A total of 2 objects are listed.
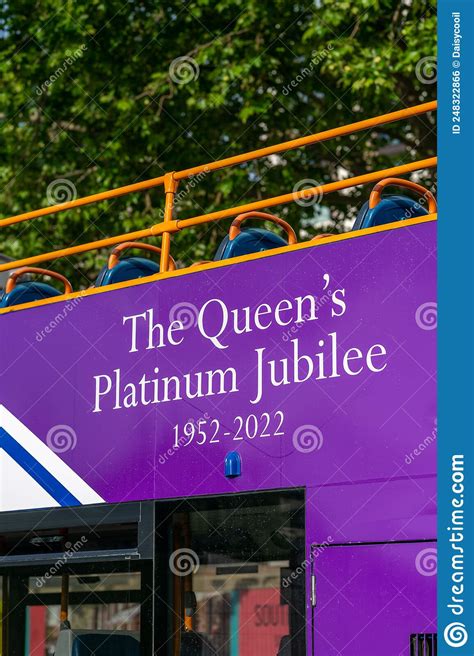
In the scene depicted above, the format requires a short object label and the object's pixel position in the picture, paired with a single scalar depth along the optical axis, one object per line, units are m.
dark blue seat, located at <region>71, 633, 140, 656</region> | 9.25
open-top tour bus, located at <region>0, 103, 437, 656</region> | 7.97
